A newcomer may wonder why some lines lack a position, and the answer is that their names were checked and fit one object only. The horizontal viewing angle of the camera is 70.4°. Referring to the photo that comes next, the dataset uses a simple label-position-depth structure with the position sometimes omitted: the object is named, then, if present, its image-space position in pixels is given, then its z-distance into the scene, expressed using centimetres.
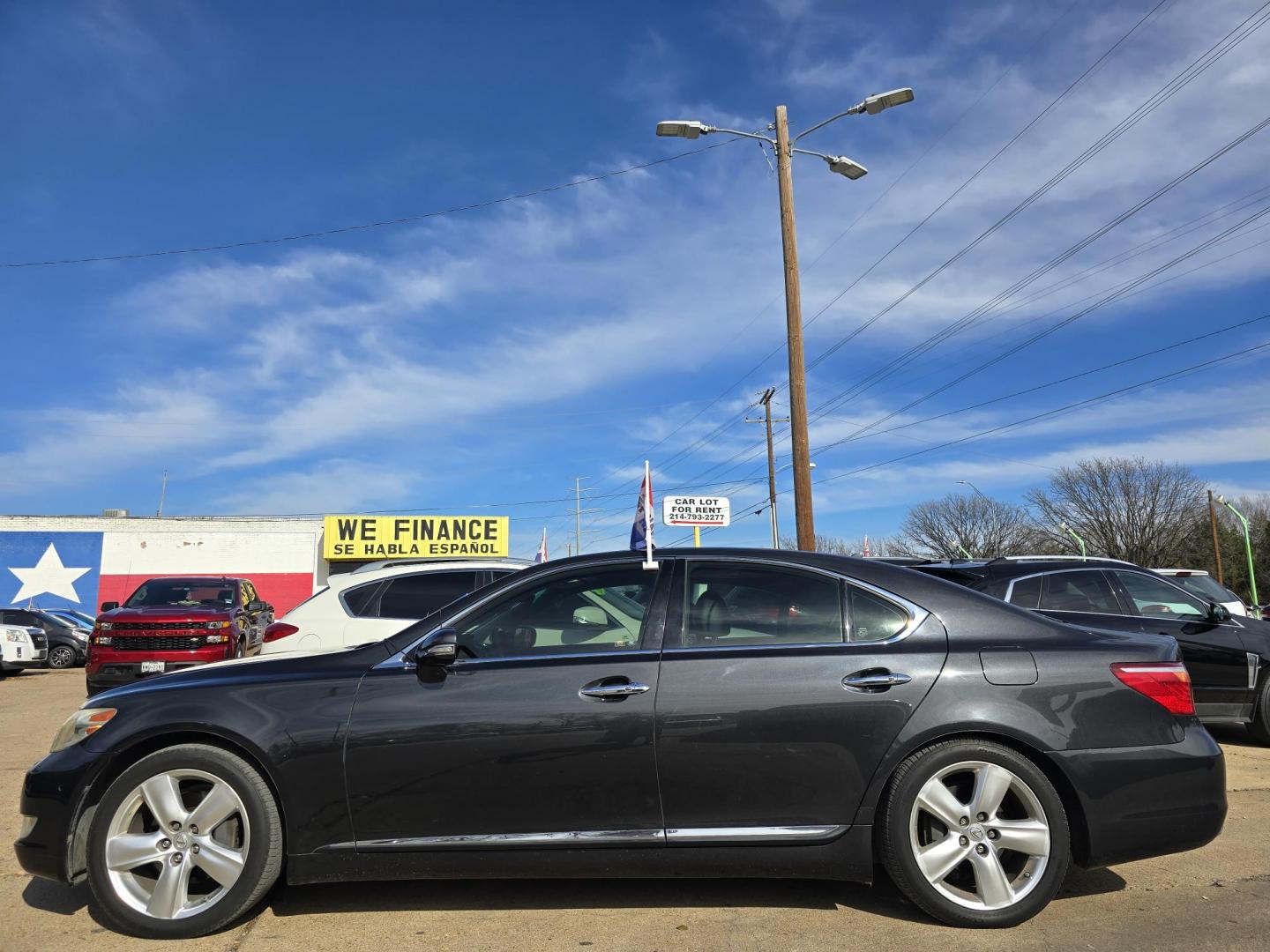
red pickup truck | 1127
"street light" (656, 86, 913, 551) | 1330
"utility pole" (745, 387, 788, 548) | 3856
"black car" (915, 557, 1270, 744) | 752
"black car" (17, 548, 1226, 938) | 362
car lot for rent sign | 1445
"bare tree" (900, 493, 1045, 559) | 6506
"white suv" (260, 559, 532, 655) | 740
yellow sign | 3966
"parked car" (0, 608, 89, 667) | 2269
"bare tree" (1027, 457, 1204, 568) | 5572
